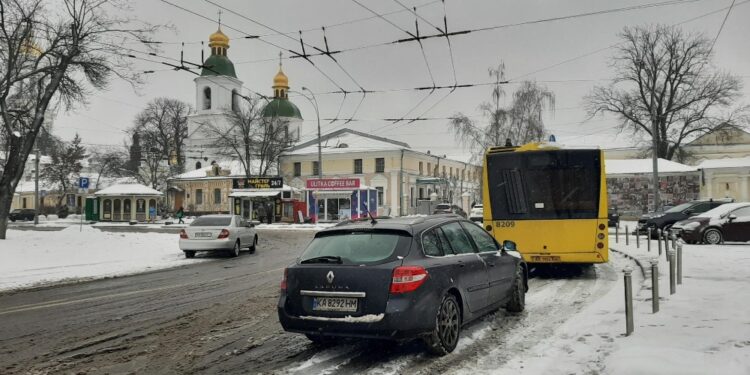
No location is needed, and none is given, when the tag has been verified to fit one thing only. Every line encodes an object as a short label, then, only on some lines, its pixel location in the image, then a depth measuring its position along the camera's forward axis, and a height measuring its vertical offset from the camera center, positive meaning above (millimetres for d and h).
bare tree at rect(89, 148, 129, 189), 72875 +5739
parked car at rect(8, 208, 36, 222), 64938 -896
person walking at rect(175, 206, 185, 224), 50634 -831
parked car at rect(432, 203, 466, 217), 43853 -343
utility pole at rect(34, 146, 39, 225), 44406 +760
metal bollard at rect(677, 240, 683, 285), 10258 -1127
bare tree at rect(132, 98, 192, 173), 75000 +10772
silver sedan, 19234 -1039
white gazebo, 54000 +304
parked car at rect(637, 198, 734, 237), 25109 -466
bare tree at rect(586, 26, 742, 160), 47906 +9529
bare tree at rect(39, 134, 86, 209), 68500 +4478
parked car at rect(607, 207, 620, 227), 27445 -729
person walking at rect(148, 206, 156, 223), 54562 -789
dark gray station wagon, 5496 -819
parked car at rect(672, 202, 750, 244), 18797 -768
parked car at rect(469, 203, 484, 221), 38319 -587
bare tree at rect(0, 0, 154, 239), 18891 +4986
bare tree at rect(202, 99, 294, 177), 57688 +7243
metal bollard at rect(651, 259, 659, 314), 7129 -1157
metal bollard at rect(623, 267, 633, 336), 6309 -1159
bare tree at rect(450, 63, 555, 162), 46125 +6918
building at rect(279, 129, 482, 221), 60750 +4305
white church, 69125 +13308
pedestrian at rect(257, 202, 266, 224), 51728 -607
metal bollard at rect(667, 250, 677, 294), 8594 -1201
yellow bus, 11734 +50
